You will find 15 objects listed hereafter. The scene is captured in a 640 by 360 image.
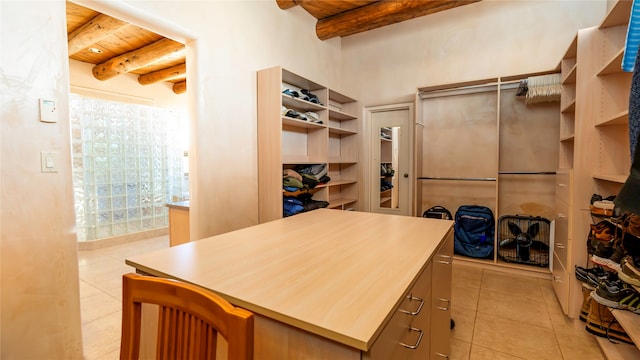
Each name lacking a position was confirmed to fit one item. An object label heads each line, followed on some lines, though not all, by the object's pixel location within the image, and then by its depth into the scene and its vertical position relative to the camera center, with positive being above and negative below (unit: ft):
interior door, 13.10 +0.38
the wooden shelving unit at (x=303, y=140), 9.04 +1.09
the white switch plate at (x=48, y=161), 5.04 +0.15
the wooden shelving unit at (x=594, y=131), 6.23 +0.77
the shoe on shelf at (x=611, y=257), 5.18 -1.72
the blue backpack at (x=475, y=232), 10.72 -2.42
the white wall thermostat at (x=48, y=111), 5.01 +1.02
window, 12.82 +0.20
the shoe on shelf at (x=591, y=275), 5.89 -2.32
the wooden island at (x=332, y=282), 2.21 -1.12
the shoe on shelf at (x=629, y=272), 4.12 -1.54
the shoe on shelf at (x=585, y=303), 6.32 -3.03
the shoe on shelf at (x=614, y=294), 4.74 -2.16
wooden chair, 1.84 -1.10
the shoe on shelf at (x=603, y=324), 5.56 -3.13
